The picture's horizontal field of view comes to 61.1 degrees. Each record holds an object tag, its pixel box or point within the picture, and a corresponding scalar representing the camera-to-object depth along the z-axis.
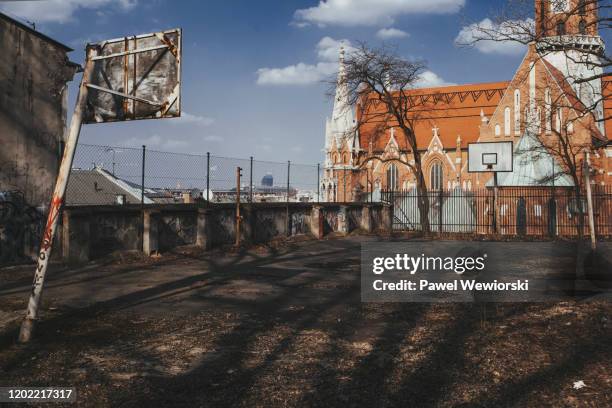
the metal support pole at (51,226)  5.93
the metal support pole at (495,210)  25.63
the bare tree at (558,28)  12.48
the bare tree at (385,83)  30.31
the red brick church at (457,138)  38.00
